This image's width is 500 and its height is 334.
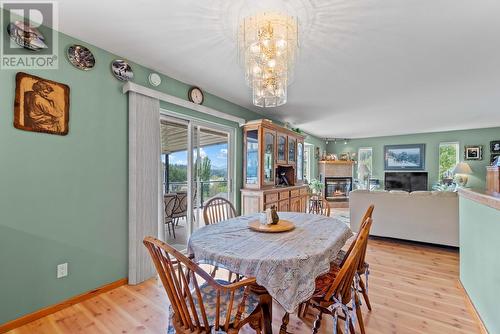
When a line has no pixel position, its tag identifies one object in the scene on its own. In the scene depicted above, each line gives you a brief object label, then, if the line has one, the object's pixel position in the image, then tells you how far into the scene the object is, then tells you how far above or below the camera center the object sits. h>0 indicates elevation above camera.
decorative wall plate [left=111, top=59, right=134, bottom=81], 2.36 +1.00
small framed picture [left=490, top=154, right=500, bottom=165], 6.30 +0.31
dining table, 1.24 -0.50
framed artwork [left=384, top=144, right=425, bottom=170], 7.43 +0.37
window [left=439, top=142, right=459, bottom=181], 6.89 +0.31
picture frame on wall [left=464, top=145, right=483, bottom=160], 6.50 +0.46
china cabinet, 3.95 +0.01
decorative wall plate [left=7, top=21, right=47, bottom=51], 1.75 +1.01
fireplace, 8.19 -0.67
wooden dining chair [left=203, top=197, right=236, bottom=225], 2.46 -0.46
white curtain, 2.46 -0.14
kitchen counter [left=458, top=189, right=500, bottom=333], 1.54 -0.66
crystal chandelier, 1.71 +0.91
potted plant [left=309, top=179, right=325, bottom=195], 7.27 -0.57
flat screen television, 7.32 -0.40
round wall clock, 3.17 +1.00
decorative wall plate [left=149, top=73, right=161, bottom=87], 2.69 +1.02
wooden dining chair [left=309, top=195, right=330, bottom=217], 2.92 -0.46
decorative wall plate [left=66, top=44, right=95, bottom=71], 2.07 +1.00
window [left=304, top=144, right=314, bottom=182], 7.65 +0.22
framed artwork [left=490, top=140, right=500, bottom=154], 6.25 +0.58
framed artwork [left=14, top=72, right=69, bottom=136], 1.81 +0.50
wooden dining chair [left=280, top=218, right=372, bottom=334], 1.30 -0.76
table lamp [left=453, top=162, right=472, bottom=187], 6.34 -0.10
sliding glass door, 3.06 -0.04
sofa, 3.45 -0.72
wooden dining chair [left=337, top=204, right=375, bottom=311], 1.73 -0.77
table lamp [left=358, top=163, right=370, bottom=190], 8.15 -0.16
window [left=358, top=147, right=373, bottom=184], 8.16 +0.14
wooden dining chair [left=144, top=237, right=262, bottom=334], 1.05 -0.60
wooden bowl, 1.76 -0.46
